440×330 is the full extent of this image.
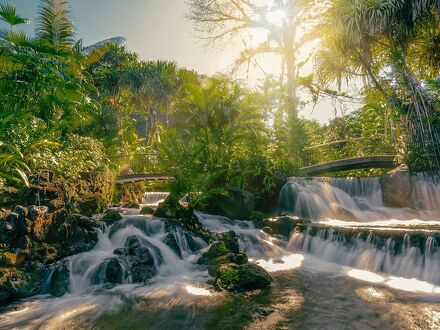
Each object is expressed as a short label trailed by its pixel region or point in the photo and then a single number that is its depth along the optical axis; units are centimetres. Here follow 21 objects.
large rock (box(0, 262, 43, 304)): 565
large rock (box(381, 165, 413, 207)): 1245
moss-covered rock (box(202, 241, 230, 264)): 782
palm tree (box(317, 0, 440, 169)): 1170
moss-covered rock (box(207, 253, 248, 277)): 697
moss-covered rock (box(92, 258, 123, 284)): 668
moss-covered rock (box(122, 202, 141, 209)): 1225
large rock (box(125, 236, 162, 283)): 693
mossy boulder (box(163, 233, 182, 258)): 832
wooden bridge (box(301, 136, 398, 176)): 1534
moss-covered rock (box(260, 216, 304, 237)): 1002
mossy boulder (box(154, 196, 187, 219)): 999
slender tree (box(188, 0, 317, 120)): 1980
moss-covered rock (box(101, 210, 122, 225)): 901
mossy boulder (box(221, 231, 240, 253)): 844
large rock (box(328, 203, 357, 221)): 1255
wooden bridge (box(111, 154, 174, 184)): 1469
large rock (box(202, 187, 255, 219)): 1198
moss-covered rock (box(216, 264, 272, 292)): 604
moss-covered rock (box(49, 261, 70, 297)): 610
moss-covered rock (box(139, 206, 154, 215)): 1066
